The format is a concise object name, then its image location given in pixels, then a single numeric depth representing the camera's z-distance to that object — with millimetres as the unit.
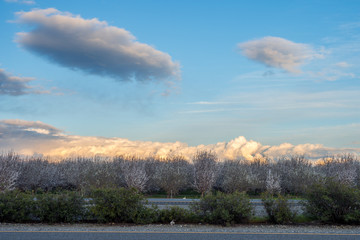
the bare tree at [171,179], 30594
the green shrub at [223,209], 11688
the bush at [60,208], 11852
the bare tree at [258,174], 31453
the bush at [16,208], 11833
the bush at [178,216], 12031
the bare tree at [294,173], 30703
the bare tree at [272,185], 29070
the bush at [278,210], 11953
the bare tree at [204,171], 29797
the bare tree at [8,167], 27547
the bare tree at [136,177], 30177
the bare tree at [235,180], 30297
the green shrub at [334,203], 11938
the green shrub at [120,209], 11750
